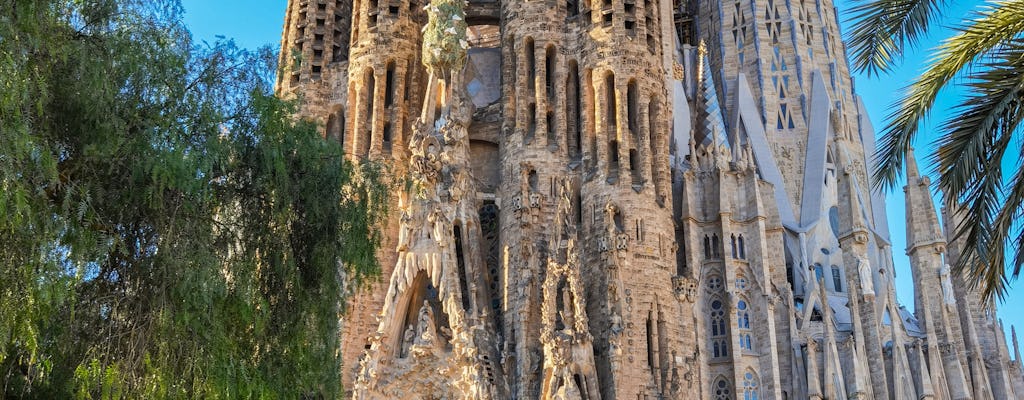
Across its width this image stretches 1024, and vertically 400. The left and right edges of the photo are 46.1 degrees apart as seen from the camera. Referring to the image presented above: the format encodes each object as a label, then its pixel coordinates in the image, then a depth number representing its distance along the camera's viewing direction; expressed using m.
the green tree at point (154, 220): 10.87
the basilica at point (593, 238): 25.66
